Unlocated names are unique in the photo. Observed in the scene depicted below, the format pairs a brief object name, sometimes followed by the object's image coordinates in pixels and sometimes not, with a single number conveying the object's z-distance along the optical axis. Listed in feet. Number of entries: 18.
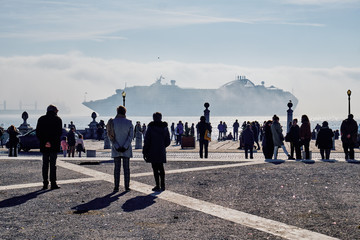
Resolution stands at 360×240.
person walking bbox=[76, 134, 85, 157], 69.92
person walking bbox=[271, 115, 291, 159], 53.78
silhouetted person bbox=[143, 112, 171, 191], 31.76
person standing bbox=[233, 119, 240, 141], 135.37
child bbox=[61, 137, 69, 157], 67.51
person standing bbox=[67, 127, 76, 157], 68.03
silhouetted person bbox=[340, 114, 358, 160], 53.21
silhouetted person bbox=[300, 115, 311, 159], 53.39
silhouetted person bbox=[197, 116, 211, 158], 57.67
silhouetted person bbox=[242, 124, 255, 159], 60.70
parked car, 87.51
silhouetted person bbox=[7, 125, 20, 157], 67.31
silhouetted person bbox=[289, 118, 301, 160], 54.39
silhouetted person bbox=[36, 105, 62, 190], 32.12
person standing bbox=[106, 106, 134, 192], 31.94
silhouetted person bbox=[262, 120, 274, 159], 54.90
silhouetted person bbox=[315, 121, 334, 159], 54.39
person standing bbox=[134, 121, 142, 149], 94.02
